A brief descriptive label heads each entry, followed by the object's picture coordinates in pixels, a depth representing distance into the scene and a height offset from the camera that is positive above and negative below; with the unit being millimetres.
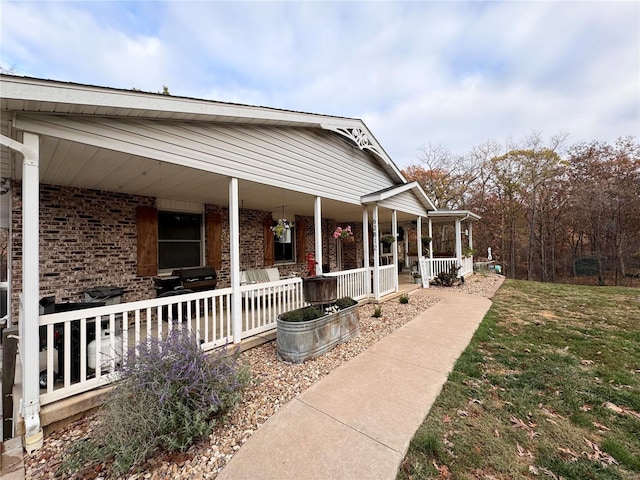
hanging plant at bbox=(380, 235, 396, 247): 7891 +134
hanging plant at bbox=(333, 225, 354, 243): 5430 +228
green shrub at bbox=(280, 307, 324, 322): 3996 -1087
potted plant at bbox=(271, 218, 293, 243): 5273 +320
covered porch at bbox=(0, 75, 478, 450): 2559 +1100
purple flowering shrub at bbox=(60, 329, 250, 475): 2062 -1339
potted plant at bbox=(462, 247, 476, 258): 12152 -492
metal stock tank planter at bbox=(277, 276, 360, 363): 3809 -1234
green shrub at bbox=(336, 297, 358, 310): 4832 -1100
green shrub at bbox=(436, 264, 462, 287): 10250 -1362
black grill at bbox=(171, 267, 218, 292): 5695 -661
